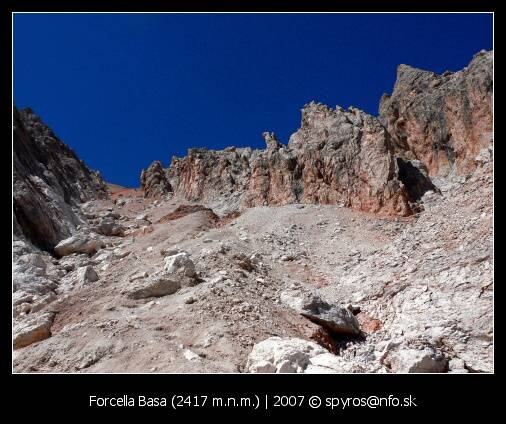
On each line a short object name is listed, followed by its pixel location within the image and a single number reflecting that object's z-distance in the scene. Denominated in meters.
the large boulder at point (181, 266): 13.52
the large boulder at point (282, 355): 7.44
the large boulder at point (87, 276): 16.34
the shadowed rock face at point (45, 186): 22.80
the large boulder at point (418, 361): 7.99
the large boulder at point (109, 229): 29.34
